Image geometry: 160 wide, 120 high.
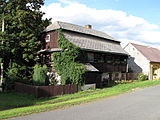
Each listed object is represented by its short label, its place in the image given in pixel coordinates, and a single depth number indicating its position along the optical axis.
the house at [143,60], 37.22
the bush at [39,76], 23.22
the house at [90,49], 26.32
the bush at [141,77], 34.90
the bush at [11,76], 24.61
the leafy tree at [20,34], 24.94
